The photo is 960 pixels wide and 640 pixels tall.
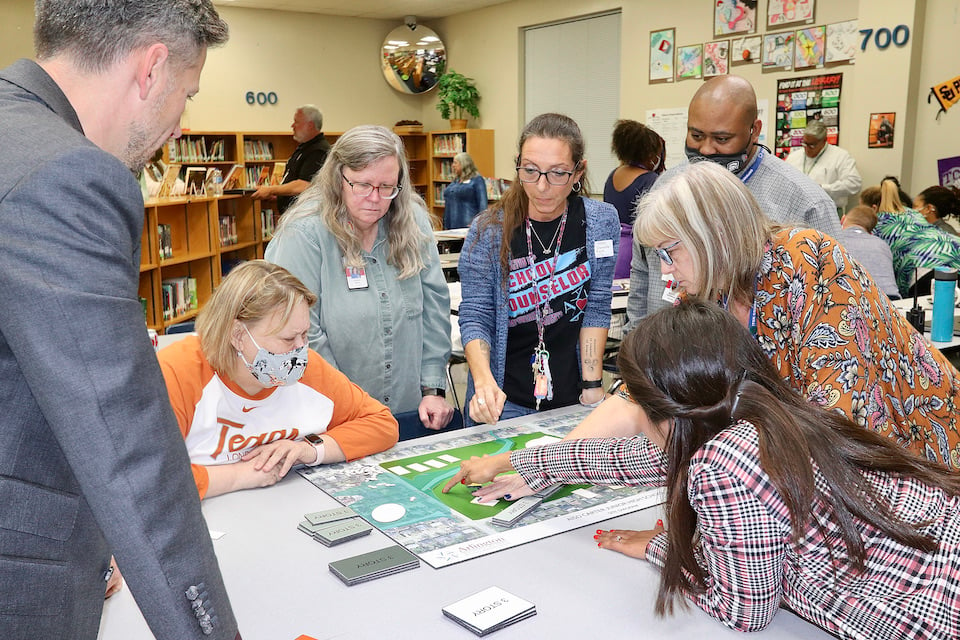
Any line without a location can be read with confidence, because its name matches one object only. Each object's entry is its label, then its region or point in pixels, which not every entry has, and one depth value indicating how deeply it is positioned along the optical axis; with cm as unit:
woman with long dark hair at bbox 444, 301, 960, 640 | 116
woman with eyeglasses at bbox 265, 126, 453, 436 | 228
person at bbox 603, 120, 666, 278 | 473
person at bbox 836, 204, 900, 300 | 426
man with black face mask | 242
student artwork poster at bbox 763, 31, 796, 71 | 685
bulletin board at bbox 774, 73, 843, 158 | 658
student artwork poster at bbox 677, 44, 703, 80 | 752
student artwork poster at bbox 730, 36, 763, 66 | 708
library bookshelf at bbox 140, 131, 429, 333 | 542
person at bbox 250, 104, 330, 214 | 730
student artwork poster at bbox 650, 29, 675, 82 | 780
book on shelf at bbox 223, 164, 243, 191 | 731
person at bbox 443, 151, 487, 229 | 830
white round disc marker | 161
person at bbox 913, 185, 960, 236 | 542
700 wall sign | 597
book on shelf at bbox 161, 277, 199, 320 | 583
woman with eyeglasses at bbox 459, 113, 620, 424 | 234
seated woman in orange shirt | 177
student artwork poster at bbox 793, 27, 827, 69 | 662
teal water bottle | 321
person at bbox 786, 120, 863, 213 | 636
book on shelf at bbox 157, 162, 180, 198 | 564
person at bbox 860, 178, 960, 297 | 468
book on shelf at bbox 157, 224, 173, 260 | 575
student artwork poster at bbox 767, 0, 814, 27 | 668
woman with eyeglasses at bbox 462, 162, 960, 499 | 152
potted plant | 1038
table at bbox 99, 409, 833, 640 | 122
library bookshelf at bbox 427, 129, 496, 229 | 1032
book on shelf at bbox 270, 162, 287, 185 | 861
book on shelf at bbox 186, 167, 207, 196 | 621
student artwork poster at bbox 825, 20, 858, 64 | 640
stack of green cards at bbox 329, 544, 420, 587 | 136
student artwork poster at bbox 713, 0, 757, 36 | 708
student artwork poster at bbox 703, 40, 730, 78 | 733
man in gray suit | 77
